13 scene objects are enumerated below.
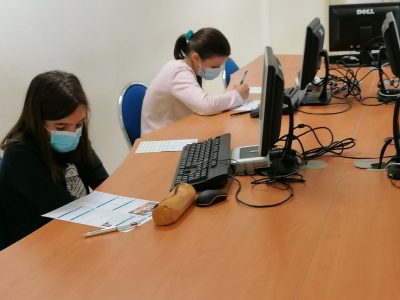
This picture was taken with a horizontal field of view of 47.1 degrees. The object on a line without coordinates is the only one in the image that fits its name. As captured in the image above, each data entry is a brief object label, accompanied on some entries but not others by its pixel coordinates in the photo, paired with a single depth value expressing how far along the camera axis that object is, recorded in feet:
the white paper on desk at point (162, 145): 6.15
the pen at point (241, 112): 7.39
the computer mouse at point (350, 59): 9.65
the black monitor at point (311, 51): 6.17
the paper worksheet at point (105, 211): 4.28
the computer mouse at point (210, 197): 4.37
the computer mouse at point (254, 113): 7.03
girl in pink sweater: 7.52
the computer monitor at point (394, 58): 4.50
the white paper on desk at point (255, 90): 8.72
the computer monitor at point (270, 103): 4.14
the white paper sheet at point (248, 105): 7.56
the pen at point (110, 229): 4.04
